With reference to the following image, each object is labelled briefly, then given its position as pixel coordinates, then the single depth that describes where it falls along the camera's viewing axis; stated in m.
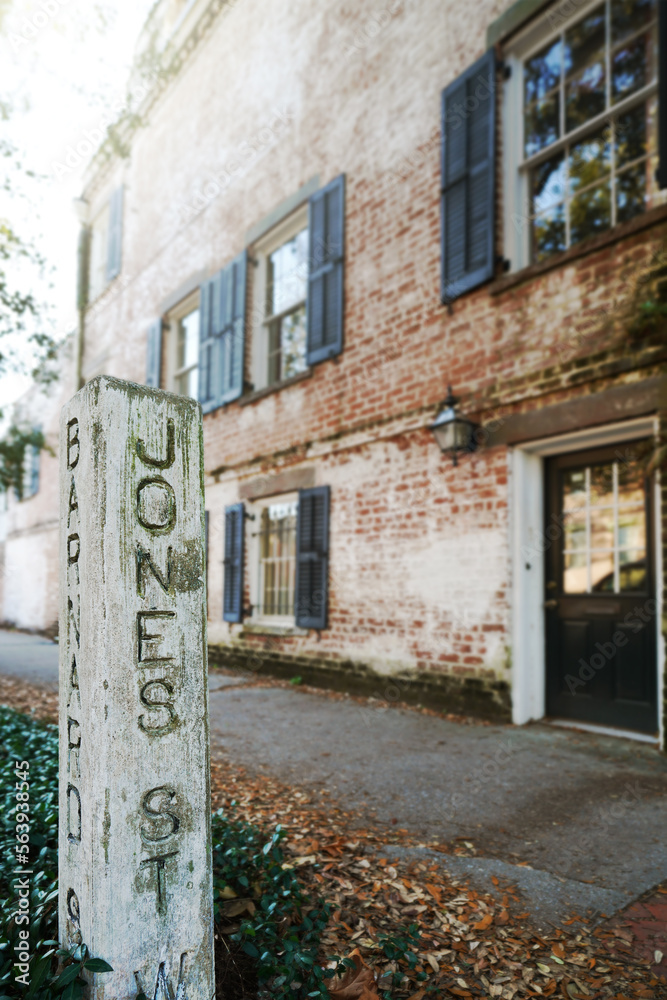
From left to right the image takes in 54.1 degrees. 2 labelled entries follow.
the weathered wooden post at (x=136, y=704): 1.48
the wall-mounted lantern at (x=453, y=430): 5.04
